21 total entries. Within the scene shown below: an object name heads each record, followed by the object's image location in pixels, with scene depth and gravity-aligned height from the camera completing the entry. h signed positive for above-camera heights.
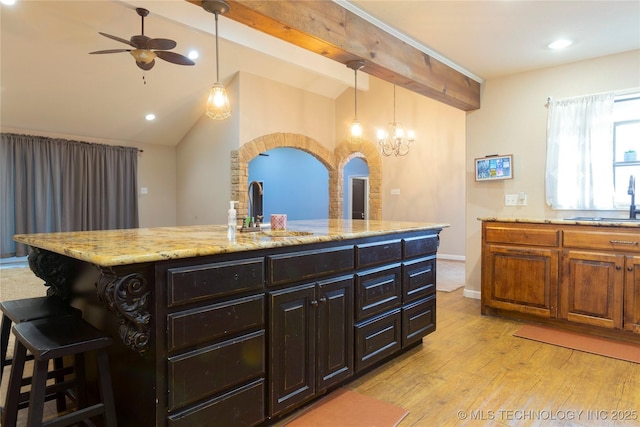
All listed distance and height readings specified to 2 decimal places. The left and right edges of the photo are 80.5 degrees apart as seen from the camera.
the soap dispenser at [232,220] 2.23 -0.08
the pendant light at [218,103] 2.34 +0.66
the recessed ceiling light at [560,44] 2.99 +1.30
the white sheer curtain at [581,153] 3.28 +0.46
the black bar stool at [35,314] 1.68 -0.47
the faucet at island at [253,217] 2.34 -0.06
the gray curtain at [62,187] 6.09 +0.38
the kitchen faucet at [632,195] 3.08 +0.08
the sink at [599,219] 3.08 -0.12
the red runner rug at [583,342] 2.67 -1.05
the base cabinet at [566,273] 2.80 -0.55
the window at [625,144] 3.31 +0.54
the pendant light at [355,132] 3.27 +0.65
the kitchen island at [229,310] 1.35 -0.45
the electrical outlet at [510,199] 3.81 +0.06
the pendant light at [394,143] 7.07 +1.20
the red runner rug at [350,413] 1.83 -1.05
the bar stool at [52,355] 1.31 -0.54
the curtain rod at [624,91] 3.17 +0.96
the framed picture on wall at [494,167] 3.83 +0.39
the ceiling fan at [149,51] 3.66 +1.60
